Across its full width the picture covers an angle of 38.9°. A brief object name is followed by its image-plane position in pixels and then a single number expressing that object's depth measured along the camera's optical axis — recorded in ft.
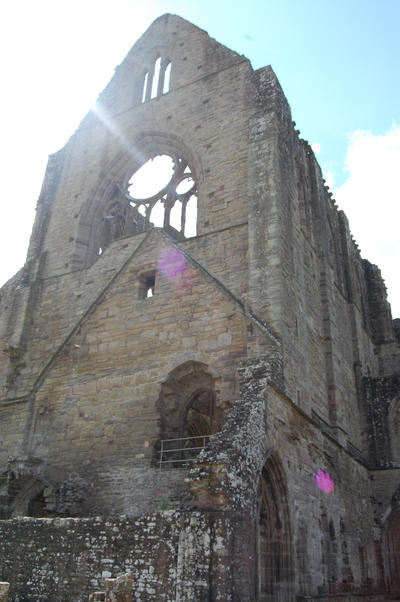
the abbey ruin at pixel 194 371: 24.35
